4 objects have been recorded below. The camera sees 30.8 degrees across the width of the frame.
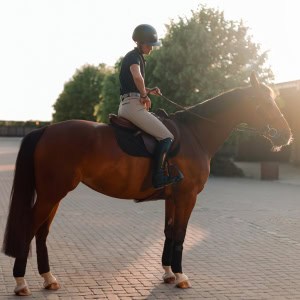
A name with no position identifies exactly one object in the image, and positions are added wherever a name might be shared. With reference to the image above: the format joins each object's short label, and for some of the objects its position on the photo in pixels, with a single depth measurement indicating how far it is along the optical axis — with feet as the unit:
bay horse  20.49
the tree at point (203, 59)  91.61
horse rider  21.43
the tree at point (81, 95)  262.47
